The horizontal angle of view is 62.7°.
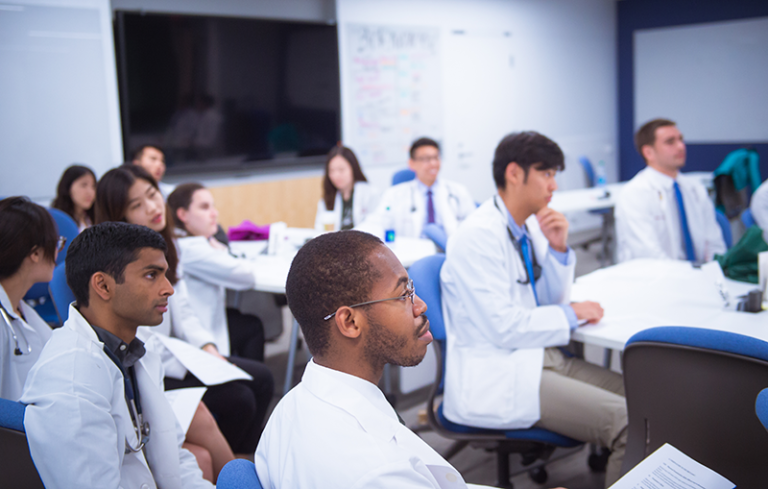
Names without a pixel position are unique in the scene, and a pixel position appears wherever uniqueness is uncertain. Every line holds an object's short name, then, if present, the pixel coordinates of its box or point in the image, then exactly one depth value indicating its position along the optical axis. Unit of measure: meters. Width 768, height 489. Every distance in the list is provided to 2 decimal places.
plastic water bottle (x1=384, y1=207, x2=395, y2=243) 3.71
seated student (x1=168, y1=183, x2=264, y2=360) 2.86
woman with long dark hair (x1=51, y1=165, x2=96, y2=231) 3.79
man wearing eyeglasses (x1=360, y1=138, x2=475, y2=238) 4.32
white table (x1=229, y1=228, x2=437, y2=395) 3.03
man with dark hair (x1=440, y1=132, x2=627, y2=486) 1.93
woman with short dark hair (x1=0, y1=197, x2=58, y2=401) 1.68
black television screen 4.81
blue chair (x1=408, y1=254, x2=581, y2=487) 1.96
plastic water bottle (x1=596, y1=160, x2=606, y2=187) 6.47
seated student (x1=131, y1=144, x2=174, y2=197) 4.43
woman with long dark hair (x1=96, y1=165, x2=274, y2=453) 2.21
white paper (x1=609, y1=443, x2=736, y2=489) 1.20
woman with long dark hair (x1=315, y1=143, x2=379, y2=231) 4.52
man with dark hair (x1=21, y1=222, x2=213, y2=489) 1.20
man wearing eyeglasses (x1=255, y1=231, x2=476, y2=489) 0.95
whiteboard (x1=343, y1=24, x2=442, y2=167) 6.19
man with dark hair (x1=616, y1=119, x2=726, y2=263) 3.47
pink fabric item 4.01
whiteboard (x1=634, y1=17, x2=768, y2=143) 7.91
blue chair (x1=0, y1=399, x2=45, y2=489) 1.20
